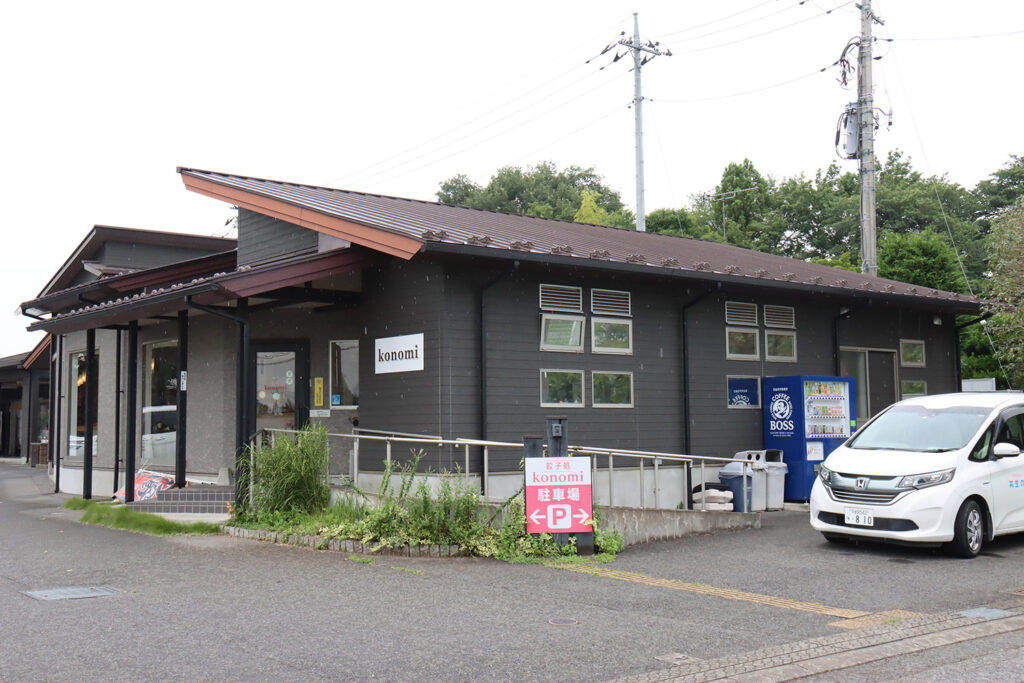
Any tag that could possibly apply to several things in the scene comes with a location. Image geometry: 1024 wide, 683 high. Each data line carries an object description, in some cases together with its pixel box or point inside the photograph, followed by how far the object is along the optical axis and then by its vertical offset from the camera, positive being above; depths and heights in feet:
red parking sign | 33.12 -2.96
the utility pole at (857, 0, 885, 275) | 74.54 +20.88
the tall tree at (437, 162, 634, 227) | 172.45 +41.25
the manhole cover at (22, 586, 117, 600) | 26.53 -5.03
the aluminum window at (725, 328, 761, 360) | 50.70 +3.37
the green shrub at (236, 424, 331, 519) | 37.65 -2.42
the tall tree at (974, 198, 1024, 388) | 67.31 +8.49
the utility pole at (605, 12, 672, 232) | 98.02 +34.06
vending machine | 48.39 -0.81
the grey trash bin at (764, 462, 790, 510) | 46.93 -3.86
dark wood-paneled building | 39.81 +3.95
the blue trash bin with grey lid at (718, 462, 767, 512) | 45.20 -3.71
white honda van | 32.45 -2.63
